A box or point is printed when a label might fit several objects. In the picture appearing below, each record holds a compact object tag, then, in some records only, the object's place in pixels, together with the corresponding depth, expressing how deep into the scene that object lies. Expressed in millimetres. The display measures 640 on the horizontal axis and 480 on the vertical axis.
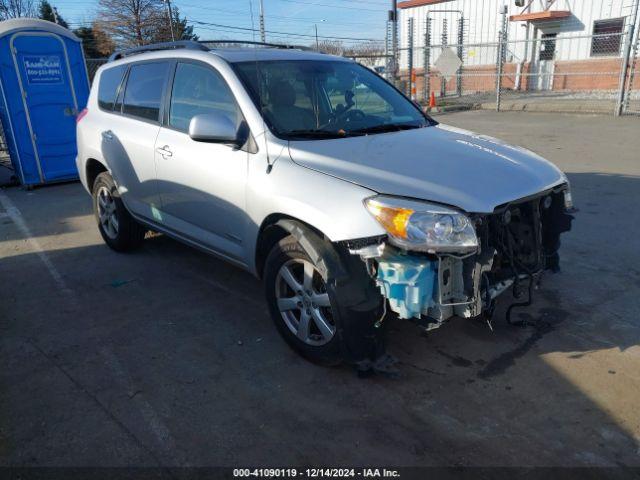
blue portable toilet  8555
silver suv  2812
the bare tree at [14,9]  35500
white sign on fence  17828
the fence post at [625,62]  13047
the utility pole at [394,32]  16805
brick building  19062
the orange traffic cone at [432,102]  18406
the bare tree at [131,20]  39562
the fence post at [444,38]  21198
